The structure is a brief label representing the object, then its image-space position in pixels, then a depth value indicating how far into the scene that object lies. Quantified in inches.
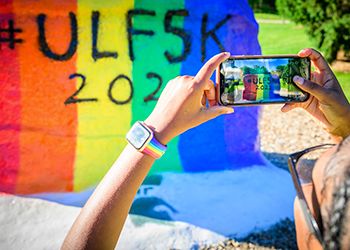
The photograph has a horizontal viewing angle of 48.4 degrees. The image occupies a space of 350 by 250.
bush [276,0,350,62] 319.9
